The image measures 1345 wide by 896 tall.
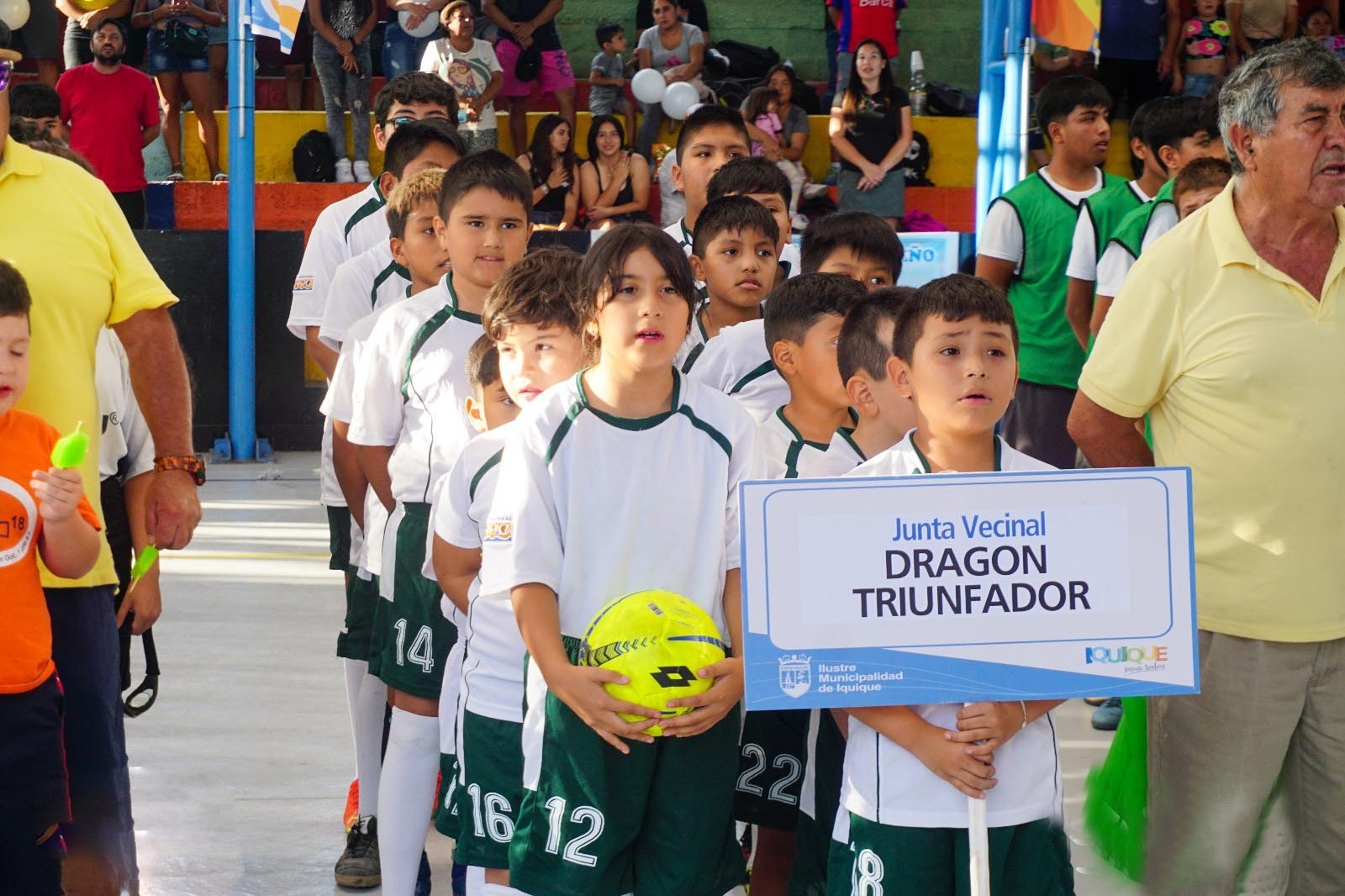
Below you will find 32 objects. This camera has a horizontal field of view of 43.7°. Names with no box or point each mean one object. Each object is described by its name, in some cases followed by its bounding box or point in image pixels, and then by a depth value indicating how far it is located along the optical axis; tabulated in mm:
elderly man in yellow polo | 3289
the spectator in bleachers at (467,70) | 12656
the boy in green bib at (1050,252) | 6441
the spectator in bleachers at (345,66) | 13398
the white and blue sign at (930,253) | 9820
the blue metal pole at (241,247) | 11281
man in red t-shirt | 12188
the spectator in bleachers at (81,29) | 12672
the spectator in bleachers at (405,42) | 13195
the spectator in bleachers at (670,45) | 14430
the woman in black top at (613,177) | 12898
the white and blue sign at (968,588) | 2781
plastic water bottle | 15398
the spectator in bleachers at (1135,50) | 14094
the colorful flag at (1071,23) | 9977
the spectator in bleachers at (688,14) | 15133
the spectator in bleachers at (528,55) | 13930
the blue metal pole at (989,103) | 10898
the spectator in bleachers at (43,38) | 14008
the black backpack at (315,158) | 13961
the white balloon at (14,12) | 13047
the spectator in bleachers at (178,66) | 13289
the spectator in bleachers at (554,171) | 12906
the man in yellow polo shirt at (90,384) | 3418
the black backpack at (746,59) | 15086
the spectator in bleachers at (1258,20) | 14422
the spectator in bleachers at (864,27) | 13656
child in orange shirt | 3186
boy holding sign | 2949
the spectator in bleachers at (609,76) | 14258
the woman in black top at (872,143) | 13312
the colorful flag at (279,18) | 10719
